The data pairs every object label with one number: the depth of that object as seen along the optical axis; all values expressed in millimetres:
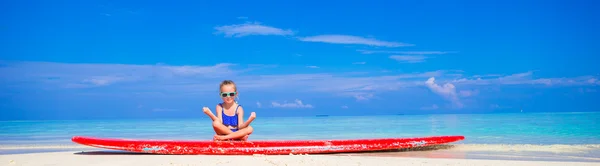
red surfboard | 5895
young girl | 6133
